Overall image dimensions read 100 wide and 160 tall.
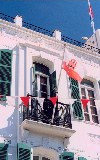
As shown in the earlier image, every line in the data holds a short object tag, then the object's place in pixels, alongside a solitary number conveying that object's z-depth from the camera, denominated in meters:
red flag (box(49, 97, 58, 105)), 13.51
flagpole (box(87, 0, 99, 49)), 19.70
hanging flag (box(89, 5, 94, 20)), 19.80
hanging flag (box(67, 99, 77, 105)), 14.05
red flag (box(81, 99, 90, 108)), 14.45
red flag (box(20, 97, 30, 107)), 13.12
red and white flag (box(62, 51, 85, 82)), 14.56
